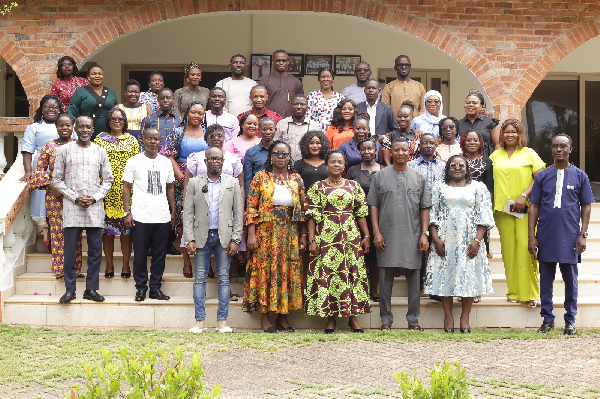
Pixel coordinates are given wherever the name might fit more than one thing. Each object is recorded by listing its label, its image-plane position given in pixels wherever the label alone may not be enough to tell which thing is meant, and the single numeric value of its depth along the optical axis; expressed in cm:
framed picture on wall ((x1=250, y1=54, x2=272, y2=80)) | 1243
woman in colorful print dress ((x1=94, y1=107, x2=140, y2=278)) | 764
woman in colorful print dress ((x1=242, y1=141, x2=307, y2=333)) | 710
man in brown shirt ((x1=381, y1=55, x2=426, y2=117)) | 939
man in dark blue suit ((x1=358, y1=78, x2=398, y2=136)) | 858
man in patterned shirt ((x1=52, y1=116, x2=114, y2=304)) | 726
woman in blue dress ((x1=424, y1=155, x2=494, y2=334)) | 711
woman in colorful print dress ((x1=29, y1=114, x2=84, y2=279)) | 752
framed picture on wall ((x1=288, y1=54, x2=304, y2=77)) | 1259
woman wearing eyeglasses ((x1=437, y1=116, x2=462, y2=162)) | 781
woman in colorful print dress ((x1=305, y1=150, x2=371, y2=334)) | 701
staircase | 727
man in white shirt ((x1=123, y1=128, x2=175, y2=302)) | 731
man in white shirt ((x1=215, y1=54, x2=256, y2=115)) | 901
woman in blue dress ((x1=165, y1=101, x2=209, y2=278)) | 788
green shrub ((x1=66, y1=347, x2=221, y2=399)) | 320
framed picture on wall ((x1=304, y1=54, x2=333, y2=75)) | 1262
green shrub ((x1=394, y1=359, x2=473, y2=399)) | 325
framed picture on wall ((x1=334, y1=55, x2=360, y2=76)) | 1267
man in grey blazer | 703
